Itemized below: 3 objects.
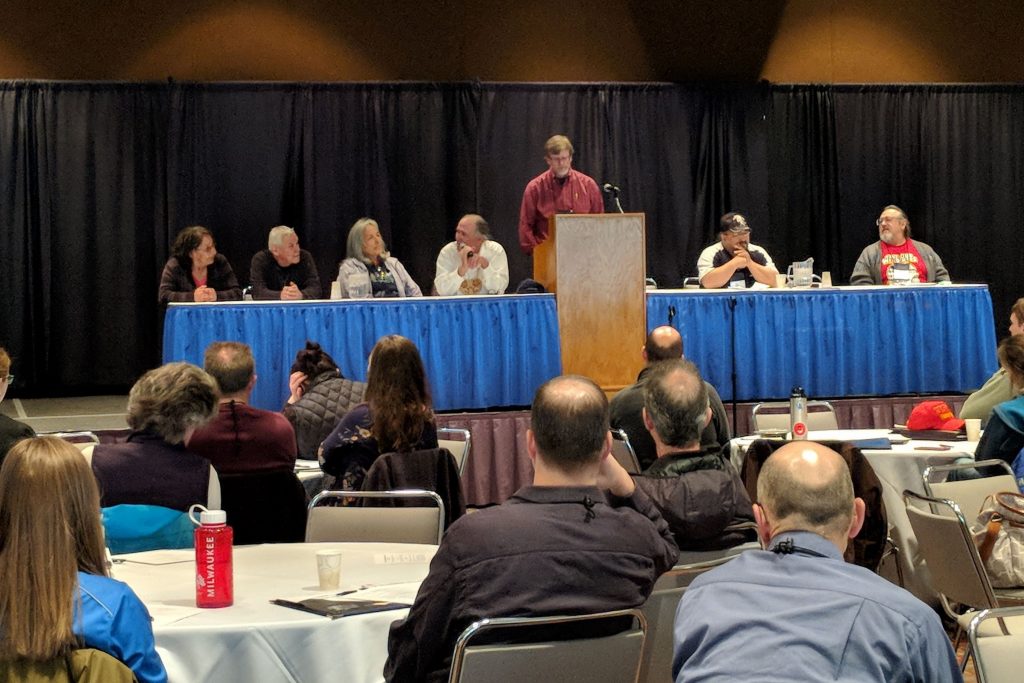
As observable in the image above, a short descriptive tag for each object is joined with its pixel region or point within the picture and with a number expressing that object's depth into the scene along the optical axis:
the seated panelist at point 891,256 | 8.94
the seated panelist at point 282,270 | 8.23
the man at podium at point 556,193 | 8.97
